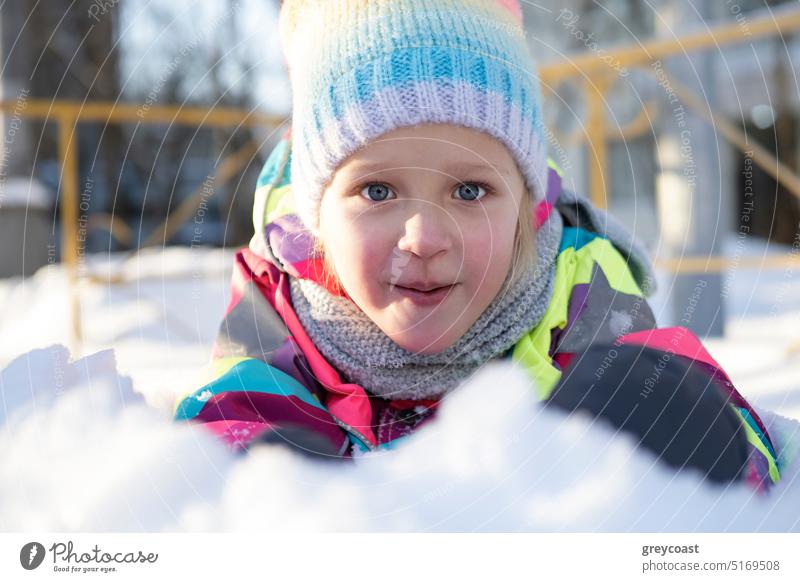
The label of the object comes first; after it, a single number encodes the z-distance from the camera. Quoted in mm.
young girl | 706
